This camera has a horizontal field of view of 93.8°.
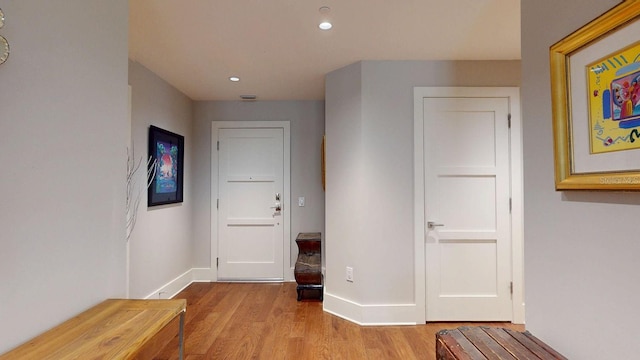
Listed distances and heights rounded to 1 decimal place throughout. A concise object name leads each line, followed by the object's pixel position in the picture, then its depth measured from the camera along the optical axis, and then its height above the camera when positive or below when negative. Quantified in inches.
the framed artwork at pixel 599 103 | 32.7 +10.5
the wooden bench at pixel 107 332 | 38.3 -21.2
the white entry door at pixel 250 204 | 158.1 -8.6
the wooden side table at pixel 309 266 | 130.9 -34.3
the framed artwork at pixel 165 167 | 119.0 +9.0
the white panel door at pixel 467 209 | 107.4 -7.5
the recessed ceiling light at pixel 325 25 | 83.1 +45.8
